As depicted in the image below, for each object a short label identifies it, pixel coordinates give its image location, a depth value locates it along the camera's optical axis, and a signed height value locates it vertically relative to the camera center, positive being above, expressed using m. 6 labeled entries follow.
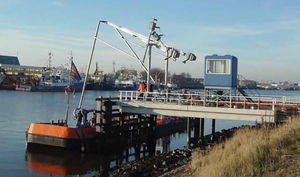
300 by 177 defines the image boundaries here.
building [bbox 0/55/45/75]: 167.65 +6.67
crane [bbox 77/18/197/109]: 31.53 +3.17
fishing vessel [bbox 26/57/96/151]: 26.72 -3.74
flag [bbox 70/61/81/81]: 33.08 +0.95
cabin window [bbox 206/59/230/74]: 29.22 +1.52
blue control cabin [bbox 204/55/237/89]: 29.03 +1.06
